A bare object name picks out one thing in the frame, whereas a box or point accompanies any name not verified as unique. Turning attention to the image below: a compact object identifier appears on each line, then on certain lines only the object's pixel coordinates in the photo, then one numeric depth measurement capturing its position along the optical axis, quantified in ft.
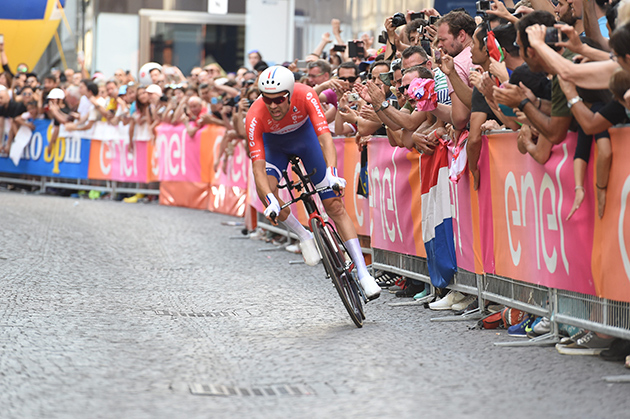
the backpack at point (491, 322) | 47.52
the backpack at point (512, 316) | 46.83
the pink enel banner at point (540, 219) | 40.14
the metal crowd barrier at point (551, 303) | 38.42
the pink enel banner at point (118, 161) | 136.26
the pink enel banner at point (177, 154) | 125.18
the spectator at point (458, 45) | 51.21
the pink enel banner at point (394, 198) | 58.75
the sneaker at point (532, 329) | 44.12
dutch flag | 54.19
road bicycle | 47.06
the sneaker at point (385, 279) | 63.82
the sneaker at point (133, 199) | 138.21
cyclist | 49.29
